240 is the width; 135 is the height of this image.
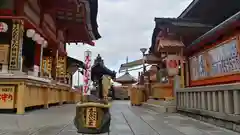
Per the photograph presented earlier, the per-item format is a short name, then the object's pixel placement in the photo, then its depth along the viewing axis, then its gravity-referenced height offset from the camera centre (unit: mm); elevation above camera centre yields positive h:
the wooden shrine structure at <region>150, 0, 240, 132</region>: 4984 +717
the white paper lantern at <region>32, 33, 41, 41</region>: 8677 +2048
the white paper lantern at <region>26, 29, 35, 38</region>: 8288 +2108
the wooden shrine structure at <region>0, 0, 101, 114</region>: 6932 +1936
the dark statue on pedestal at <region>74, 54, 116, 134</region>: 3658 -631
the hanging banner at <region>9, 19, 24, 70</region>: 7198 +1423
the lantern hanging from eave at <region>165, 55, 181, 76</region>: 9768 +875
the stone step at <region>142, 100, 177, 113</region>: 9054 -1129
